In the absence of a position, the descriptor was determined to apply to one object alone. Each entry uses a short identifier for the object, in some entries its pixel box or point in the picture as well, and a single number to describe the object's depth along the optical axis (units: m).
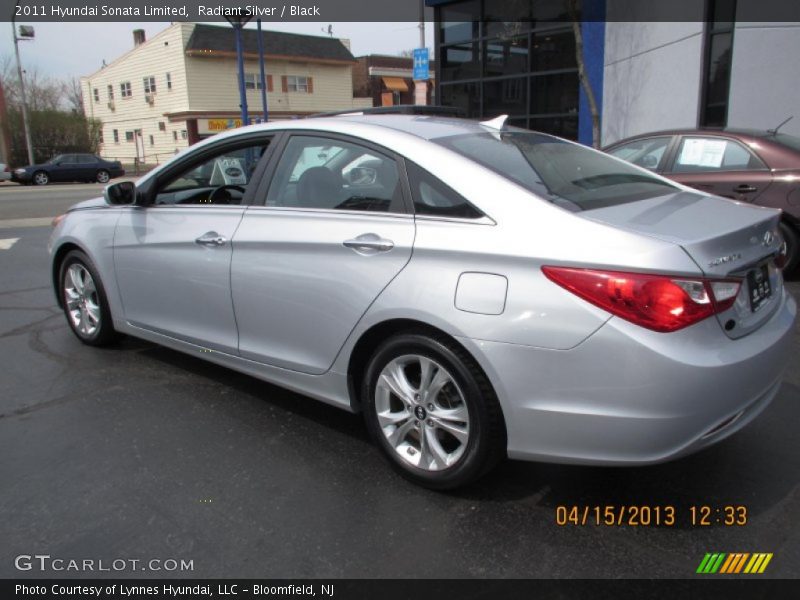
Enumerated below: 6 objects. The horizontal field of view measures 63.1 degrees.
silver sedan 2.29
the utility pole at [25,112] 33.88
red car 6.12
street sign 20.08
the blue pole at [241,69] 15.40
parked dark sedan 29.59
